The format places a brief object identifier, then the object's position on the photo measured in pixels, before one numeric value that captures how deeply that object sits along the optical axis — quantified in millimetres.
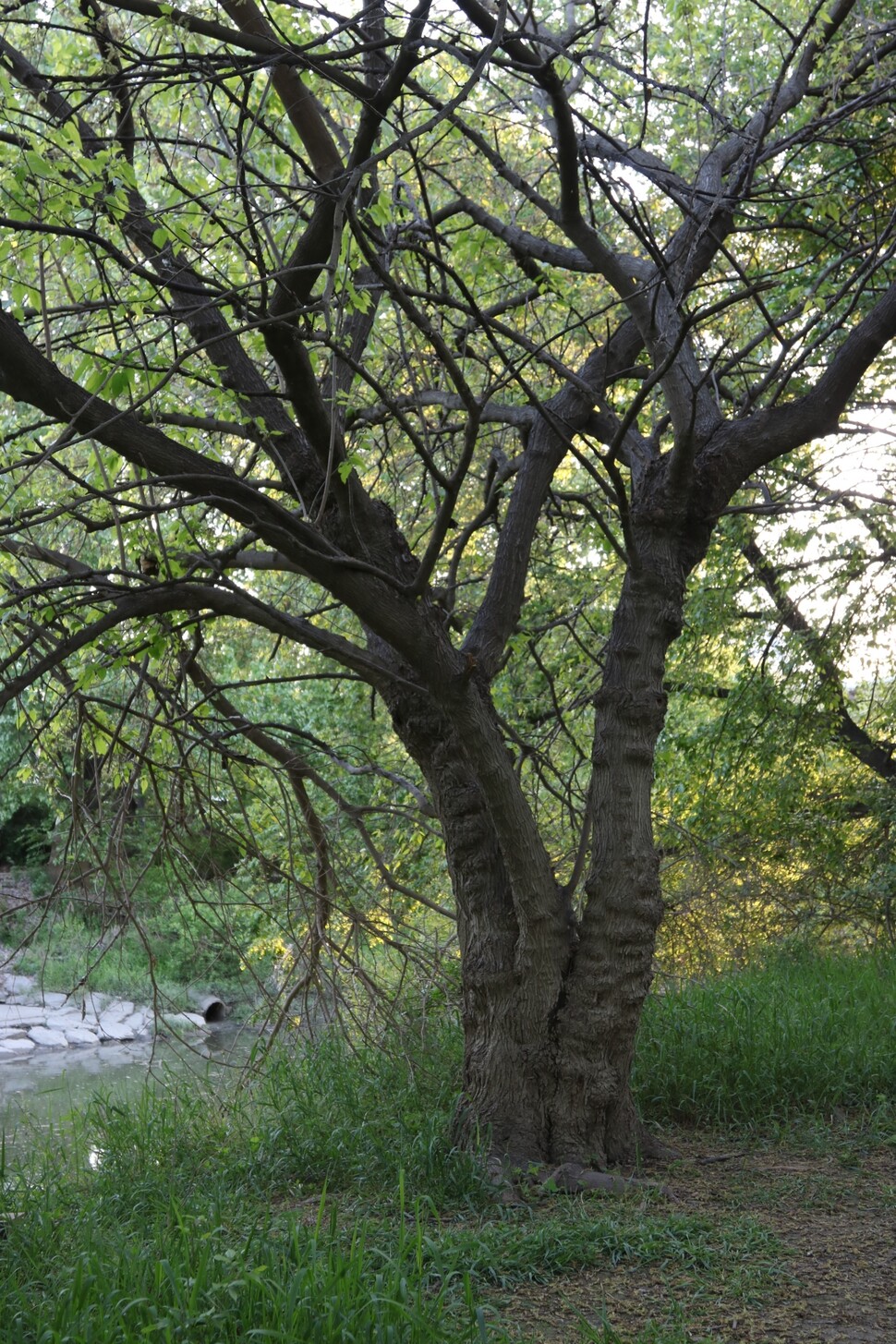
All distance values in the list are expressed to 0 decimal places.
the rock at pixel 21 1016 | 15258
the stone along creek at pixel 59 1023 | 14727
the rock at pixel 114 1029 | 14963
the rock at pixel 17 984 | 16109
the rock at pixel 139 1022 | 15278
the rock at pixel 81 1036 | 15047
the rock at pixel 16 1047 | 14109
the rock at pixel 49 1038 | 14727
